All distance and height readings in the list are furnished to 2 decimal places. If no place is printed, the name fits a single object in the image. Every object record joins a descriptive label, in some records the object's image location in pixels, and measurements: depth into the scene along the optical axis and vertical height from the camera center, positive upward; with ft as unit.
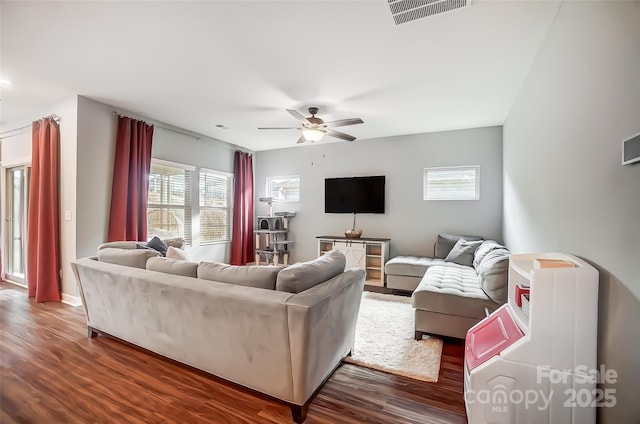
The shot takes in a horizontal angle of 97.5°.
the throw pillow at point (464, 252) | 13.19 -1.93
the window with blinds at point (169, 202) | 14.82 +0.47
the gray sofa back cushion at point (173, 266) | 6.91 -1.43
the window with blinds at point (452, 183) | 15.30 +1.63
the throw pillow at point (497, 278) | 7.91 -1.89
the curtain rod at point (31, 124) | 12.03 +4.02
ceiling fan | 11.21 +3.54
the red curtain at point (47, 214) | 11.85 -0.19
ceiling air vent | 6.08 +4.56
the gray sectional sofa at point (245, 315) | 5.25 -2.27
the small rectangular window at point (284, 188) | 20.31 +1.70
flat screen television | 17.17 +1.07
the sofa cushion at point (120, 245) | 9.39 -1.21
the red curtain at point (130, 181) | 12.46 +1.36
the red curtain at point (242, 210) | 19.40 +0.05
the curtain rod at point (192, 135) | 12.94 +4.42
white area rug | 7.16 -3.99
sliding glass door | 14.72 -0.87
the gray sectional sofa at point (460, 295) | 8.04 -2.50
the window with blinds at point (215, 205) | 17.71 +0.36
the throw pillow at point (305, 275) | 5.69 -1.37
